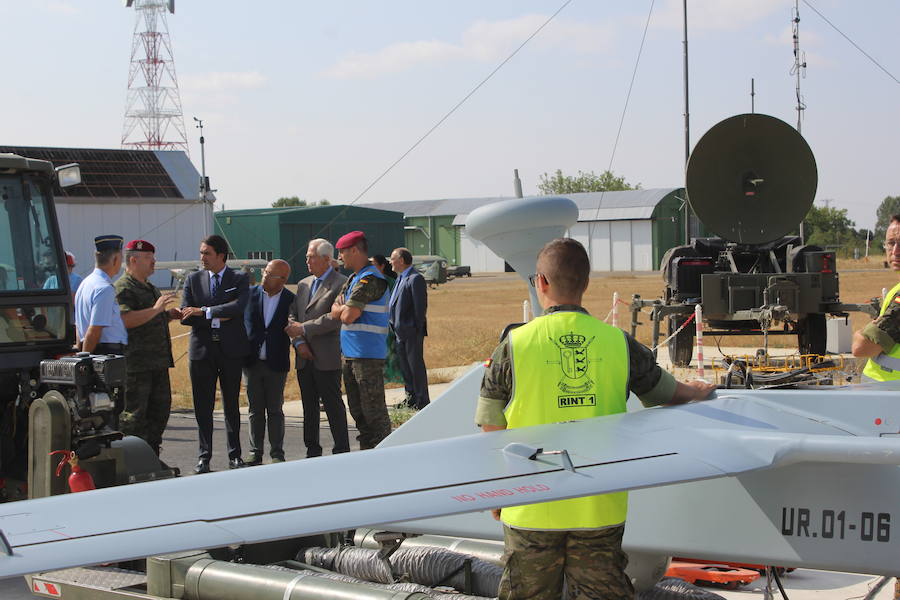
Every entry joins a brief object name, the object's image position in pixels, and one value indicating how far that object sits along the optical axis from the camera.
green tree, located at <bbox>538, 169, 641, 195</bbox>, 80.00
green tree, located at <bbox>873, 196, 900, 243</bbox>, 113.41
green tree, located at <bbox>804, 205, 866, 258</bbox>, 80.19
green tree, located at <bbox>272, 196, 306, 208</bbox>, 114.00
